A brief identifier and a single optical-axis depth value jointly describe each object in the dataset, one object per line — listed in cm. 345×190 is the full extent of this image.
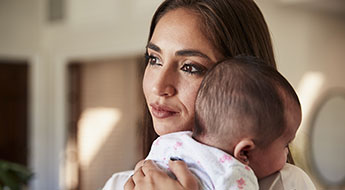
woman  103
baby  86
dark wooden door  582
